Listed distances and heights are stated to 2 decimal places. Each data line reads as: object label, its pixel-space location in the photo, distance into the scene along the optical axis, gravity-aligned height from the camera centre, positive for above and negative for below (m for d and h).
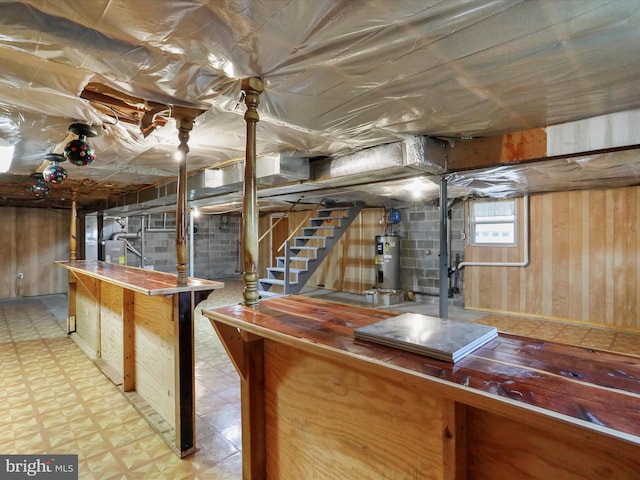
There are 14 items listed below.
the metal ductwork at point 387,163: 2.33 +0.58
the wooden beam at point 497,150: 2.13 +0.61
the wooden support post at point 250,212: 1.56 +0.13
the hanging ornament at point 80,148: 2.28 +0.64
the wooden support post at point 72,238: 4.59 +0.03
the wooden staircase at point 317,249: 4.74 -0.11
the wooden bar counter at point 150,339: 1.98 -0.76
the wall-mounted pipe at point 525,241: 4.83 -0.05
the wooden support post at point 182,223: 2.10 +0.11
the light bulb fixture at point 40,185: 3.91 +0.66
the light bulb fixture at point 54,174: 2.86 +0.57
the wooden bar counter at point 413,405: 0.72 -0.52
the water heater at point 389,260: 5.93 -0.39
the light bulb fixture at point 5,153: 2.54 +0.68
